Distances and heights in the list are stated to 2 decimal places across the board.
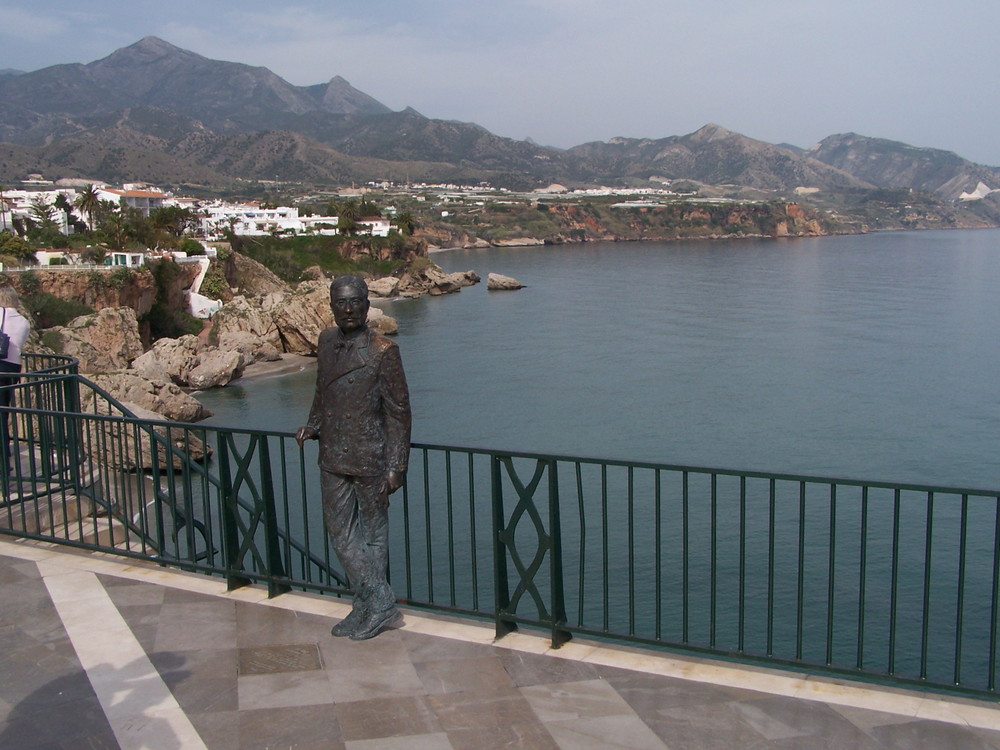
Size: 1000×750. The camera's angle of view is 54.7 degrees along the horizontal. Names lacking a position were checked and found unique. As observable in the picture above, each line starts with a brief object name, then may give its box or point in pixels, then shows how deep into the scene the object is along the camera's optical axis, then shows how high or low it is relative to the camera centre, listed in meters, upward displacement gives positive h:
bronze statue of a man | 4.98 -1.11
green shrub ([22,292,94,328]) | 37.00 -3.09
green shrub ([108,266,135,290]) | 40.72 -2.08
